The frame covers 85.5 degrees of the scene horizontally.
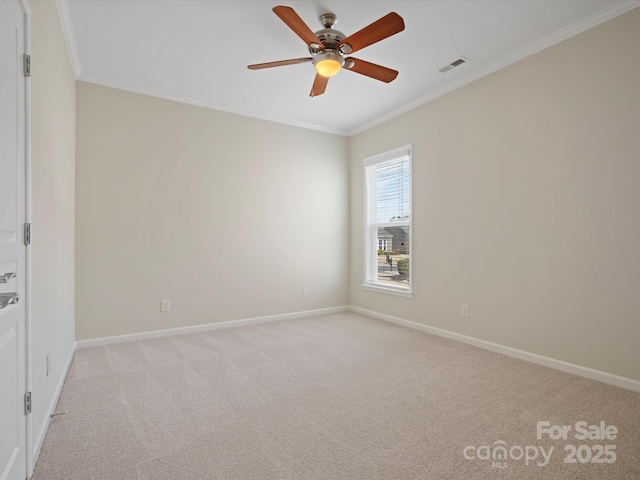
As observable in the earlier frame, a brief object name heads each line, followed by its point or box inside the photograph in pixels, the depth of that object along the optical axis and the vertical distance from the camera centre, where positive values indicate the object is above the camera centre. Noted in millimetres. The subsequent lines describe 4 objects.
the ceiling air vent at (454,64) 3125 +1621
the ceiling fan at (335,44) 2129 +1331
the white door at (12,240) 1280 +2
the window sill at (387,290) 4173 -656
